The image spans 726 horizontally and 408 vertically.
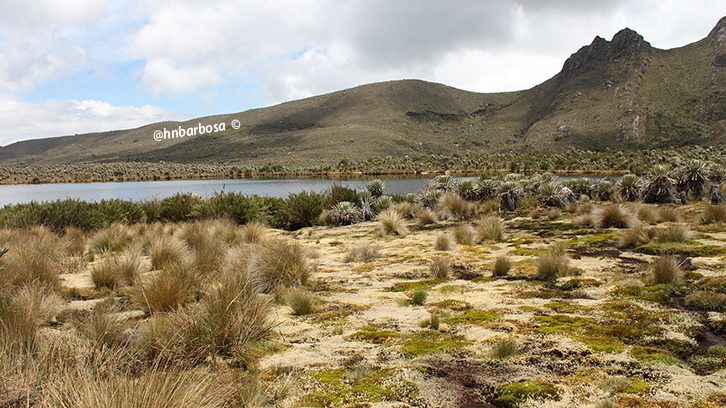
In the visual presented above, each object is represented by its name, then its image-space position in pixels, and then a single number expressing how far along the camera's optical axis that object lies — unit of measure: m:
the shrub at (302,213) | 18.78
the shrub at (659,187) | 17.72
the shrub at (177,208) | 19.33
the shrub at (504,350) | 4.52
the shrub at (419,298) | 6.52
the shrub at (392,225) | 13.90
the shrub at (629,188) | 19.23
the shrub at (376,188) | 24.53
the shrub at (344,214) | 18.05
